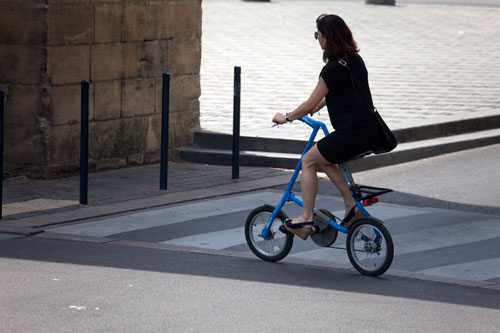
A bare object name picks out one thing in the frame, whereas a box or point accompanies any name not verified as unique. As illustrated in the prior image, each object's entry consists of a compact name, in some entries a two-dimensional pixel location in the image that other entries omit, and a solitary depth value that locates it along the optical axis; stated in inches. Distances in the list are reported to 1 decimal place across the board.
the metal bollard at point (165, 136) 860.0
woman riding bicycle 601.0
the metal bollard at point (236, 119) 904.9
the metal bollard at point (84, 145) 796.0
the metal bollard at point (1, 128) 738.8
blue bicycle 595.5
